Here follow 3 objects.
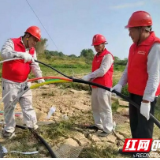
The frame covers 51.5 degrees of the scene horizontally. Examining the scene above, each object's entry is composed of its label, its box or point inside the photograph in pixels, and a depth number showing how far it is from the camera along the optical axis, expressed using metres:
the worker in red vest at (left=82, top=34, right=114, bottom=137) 2.87
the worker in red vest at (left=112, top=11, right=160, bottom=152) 1.94
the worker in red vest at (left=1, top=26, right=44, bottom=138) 2.66
